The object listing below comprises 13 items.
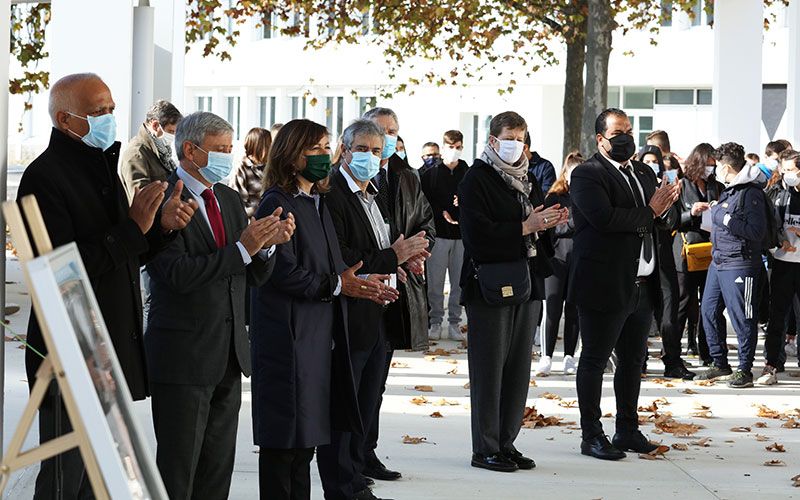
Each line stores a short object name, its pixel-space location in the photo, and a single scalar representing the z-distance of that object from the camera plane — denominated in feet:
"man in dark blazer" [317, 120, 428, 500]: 23.82
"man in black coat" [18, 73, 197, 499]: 17.46
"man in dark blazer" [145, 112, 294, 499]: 19.21
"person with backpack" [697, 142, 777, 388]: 40.91
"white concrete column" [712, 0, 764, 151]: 61.62
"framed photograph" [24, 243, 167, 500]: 9.98
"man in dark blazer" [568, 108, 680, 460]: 29.27
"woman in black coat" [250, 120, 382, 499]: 21.36
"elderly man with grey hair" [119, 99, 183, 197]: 29.48
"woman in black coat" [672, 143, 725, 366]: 44.34
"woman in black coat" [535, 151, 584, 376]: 42.98
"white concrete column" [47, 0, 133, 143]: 29.50
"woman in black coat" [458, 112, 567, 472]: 28.19
